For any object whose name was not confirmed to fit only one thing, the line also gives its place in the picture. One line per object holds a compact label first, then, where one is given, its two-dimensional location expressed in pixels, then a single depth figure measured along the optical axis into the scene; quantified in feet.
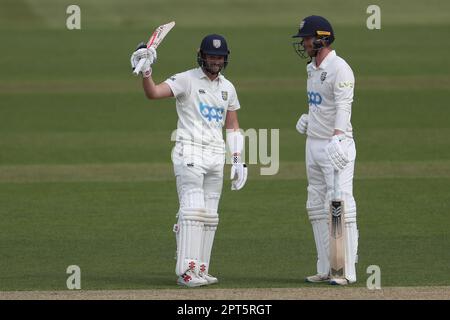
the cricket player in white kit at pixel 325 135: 33.40
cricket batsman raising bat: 33.30
